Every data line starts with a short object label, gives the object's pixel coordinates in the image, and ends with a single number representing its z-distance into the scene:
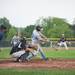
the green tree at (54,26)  116.19
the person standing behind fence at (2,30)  19.55
